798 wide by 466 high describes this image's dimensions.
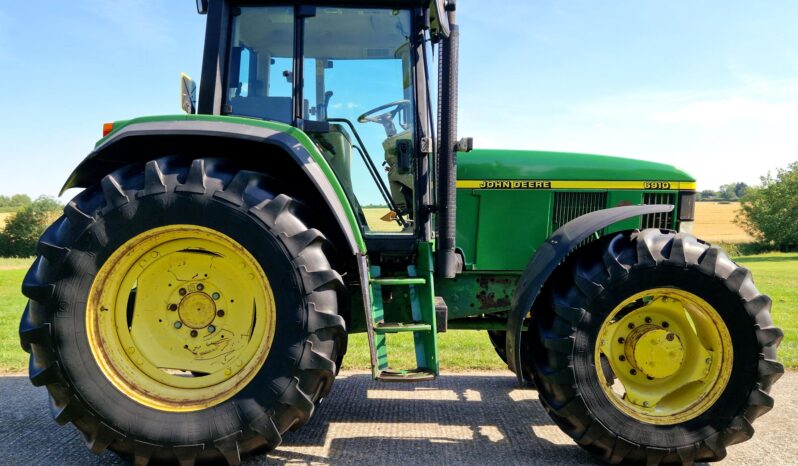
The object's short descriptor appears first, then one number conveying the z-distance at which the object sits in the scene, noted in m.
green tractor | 2.37
